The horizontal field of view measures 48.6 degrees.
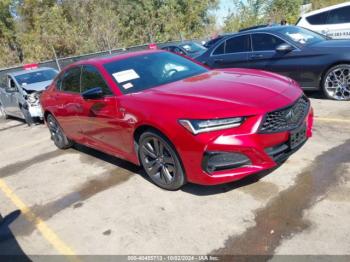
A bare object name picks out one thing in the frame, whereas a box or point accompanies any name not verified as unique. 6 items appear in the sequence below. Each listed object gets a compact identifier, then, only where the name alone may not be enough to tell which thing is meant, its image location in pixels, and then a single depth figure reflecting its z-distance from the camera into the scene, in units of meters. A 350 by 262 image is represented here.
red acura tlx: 3.78
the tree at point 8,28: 29.47
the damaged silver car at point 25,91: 10.10
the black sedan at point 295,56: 6.95
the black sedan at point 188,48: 15.83
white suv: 10.38
